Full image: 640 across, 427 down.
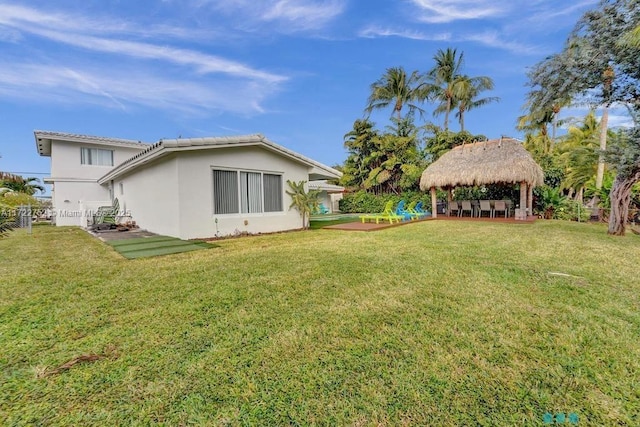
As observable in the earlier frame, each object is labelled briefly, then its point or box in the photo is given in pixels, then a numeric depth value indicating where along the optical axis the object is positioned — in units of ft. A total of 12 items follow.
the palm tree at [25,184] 86.12
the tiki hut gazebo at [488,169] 51.75
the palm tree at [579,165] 60.80
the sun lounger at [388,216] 49.41
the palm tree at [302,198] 42.65
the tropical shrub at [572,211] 54.24
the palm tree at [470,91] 93.20
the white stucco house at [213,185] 32.55
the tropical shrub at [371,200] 78.02
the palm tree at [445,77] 97.50
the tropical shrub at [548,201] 57.98
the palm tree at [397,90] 98.68
